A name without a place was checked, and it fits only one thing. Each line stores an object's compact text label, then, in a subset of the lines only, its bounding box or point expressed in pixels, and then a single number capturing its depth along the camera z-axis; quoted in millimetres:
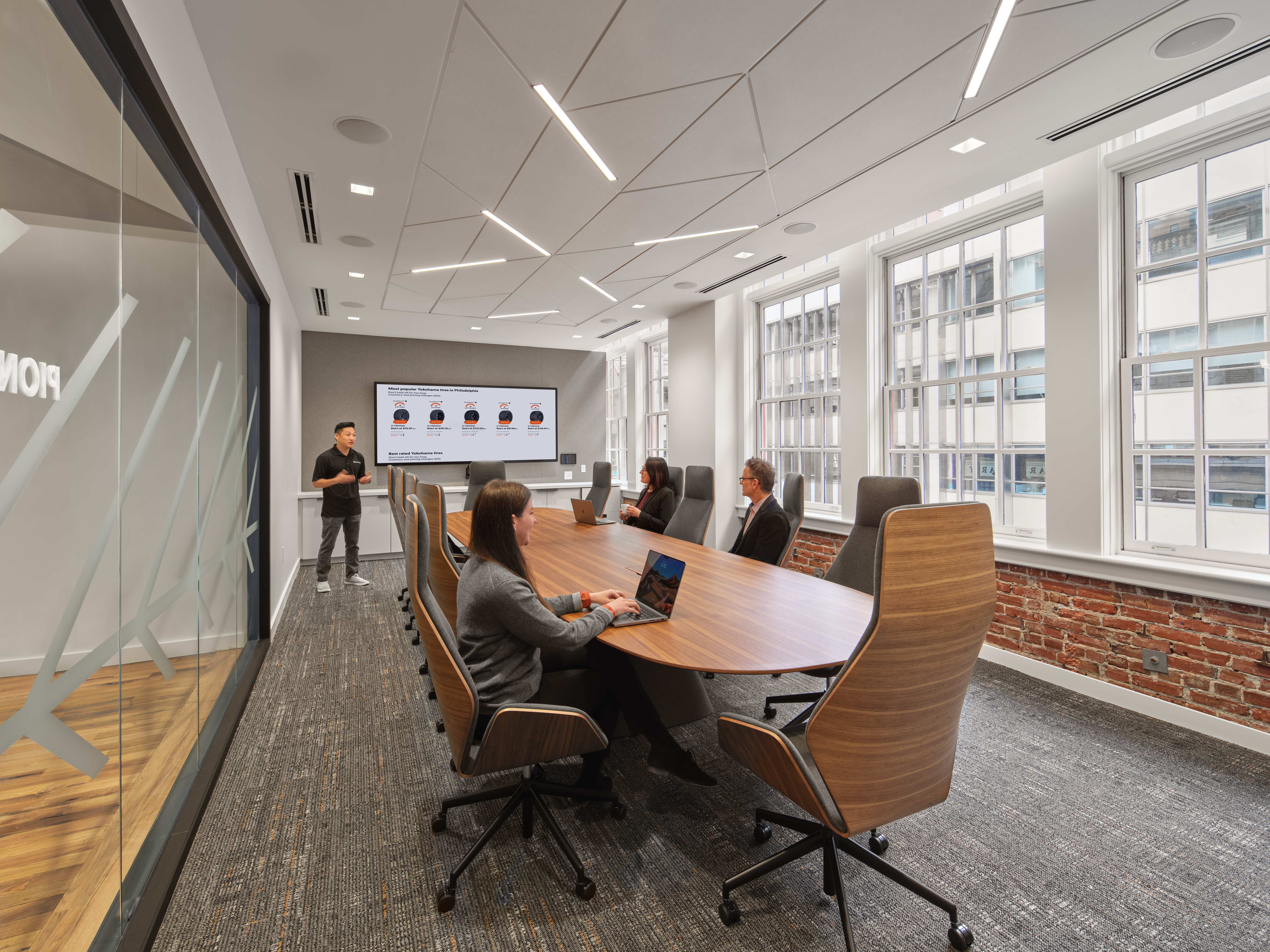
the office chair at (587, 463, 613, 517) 6402
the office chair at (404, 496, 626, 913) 1605
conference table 1746
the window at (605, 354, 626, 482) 9781
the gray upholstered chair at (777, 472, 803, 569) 3508
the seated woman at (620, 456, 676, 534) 5000
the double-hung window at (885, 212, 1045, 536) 3891
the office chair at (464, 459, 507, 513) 6789
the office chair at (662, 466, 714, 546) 4371
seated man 3400
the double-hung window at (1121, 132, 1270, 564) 2881
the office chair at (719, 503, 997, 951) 1287
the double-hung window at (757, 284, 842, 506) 5578
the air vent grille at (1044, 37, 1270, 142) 2389
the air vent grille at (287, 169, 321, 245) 3469
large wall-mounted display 8164
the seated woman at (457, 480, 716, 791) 1811
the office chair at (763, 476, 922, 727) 2857
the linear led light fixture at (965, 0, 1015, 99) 2125
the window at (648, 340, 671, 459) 8688
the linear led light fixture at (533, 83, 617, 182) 2609
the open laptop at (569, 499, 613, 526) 4801
